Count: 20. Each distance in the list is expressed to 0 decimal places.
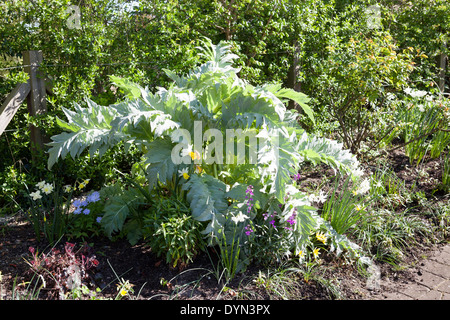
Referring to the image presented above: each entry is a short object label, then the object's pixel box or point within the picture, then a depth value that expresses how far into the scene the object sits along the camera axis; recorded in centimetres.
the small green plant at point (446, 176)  488
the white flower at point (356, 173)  390
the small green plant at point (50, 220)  353
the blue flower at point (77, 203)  372
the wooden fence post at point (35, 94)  441
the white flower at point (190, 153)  331
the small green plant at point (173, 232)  326
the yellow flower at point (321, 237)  363
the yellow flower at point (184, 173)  345
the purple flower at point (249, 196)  334
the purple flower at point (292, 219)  344
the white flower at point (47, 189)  383
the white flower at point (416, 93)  548
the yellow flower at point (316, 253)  356
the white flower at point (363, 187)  397
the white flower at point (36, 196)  372
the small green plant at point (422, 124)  546
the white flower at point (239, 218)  321
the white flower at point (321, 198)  388
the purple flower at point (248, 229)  337
